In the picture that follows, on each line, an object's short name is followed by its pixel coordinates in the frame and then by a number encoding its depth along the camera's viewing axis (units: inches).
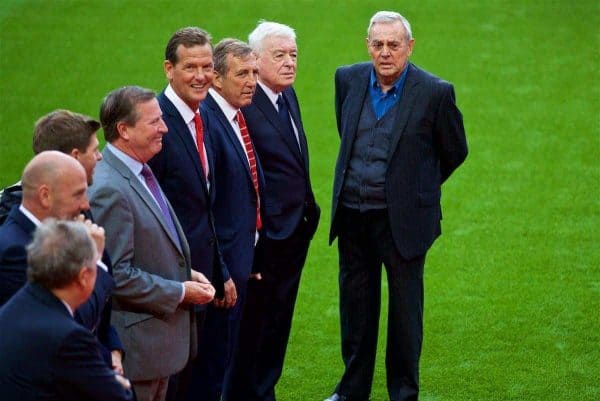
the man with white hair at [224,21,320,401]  419.5
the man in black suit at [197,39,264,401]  382.0
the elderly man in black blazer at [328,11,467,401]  416.5
